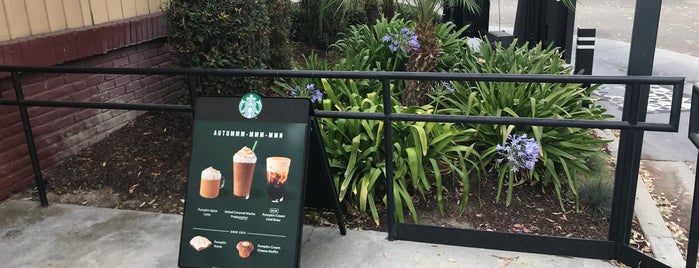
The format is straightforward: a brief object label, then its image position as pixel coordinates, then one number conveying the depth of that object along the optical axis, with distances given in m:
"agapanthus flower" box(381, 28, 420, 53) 5.34
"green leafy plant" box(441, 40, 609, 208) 4.14
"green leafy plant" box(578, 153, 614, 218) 3.86
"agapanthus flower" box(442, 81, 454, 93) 5.32
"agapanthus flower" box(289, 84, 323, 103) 4.66
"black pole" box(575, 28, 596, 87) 6.55
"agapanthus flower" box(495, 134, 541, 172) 3.86
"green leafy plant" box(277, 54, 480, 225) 3.70
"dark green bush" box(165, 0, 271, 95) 4.54
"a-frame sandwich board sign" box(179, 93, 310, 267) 2.78
